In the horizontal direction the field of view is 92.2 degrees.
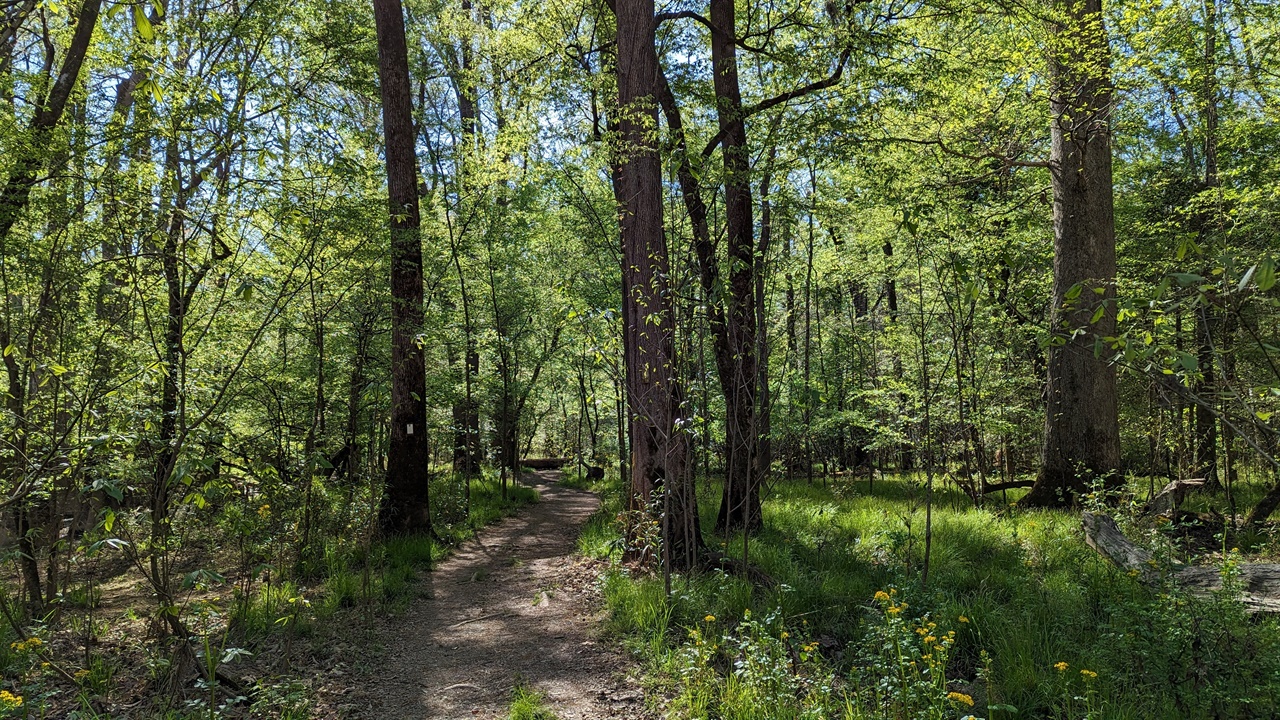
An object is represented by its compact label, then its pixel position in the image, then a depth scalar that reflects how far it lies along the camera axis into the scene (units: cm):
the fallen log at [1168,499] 617
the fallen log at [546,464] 2219
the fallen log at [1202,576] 382
